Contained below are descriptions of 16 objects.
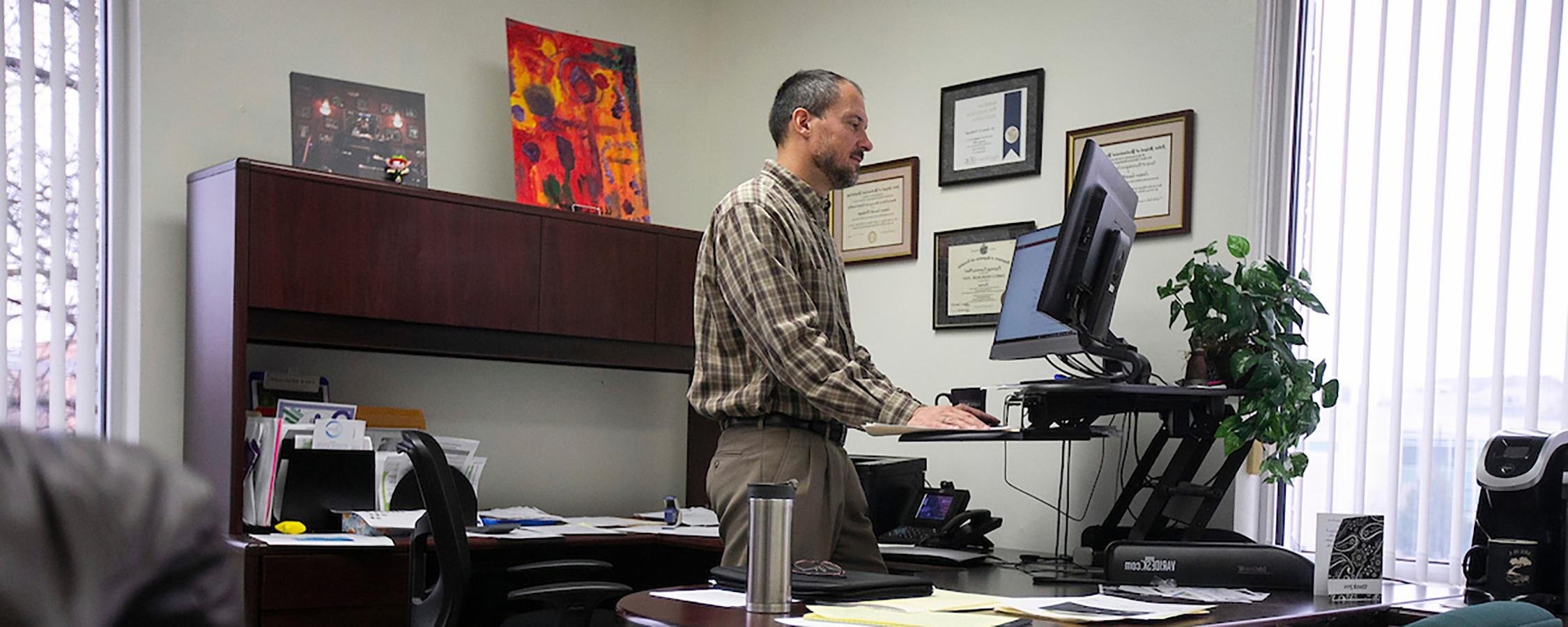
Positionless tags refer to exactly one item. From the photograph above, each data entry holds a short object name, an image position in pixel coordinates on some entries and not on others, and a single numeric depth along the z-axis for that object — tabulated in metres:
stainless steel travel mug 1.64
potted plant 2.93
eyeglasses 1.86
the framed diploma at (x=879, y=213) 4.16
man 2.33
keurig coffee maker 2.34
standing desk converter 2.69
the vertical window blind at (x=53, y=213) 3.37
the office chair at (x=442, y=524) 2.89
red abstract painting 4.17
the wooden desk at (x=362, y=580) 3.10
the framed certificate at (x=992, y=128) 3.84
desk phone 3.27
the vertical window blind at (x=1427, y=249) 2.88
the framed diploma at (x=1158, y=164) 3.46
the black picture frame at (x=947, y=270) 3.88
